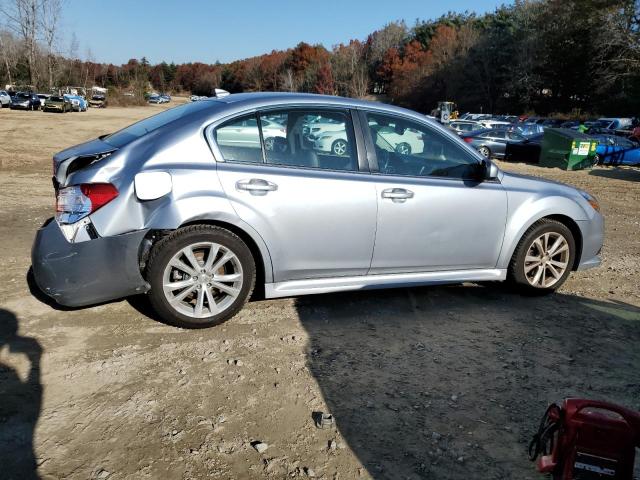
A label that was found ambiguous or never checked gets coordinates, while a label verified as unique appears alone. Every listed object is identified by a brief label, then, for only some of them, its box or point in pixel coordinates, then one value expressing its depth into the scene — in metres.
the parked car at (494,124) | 28.18
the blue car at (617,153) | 18.86
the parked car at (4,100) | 44.75
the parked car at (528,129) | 21.83
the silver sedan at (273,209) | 3.47
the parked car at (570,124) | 35.64
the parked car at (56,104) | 44.18
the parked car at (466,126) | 23.16
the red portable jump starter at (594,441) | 2.07
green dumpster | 17.66
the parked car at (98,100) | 67.67
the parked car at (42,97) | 45.11
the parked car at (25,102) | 44.59
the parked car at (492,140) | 20.12
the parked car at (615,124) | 34.00
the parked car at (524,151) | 19.73
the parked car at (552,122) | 40.49
